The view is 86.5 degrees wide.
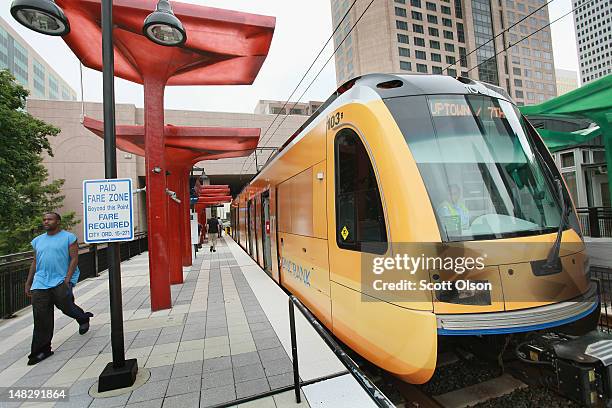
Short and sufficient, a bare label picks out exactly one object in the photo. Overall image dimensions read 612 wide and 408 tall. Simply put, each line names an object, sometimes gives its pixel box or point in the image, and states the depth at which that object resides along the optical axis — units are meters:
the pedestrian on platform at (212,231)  16.67
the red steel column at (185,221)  11.58
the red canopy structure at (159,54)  5.34
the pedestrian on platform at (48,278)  3.90
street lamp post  3.17
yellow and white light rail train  2.53
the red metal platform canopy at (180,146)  8.23
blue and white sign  3.34
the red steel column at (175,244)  8.34
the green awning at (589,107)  7.19
